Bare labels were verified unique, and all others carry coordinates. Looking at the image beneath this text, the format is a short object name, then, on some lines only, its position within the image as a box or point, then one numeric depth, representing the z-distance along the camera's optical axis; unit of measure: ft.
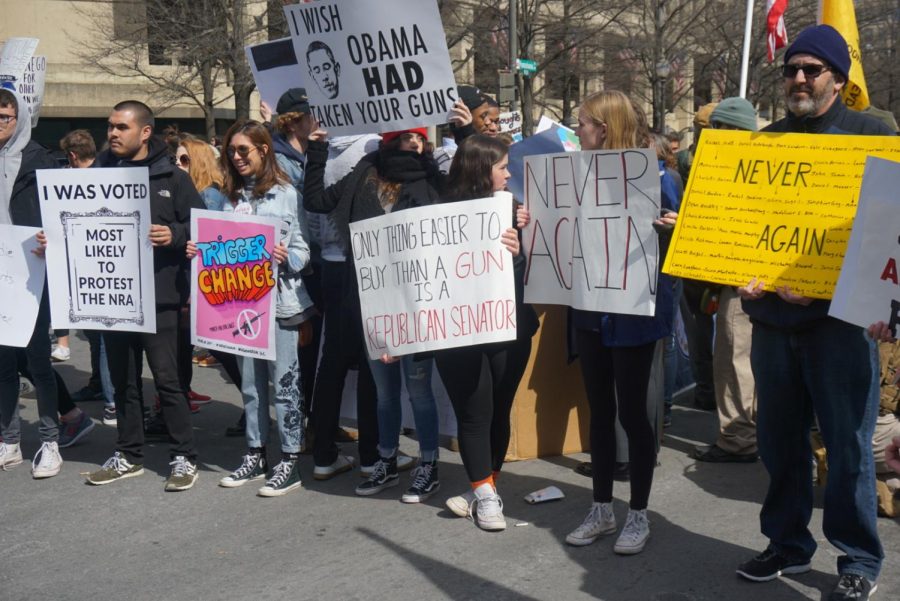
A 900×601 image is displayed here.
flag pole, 31.23
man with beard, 12.63
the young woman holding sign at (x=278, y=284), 18.21
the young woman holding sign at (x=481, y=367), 15.99
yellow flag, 21.13
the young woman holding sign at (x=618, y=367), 14.75
